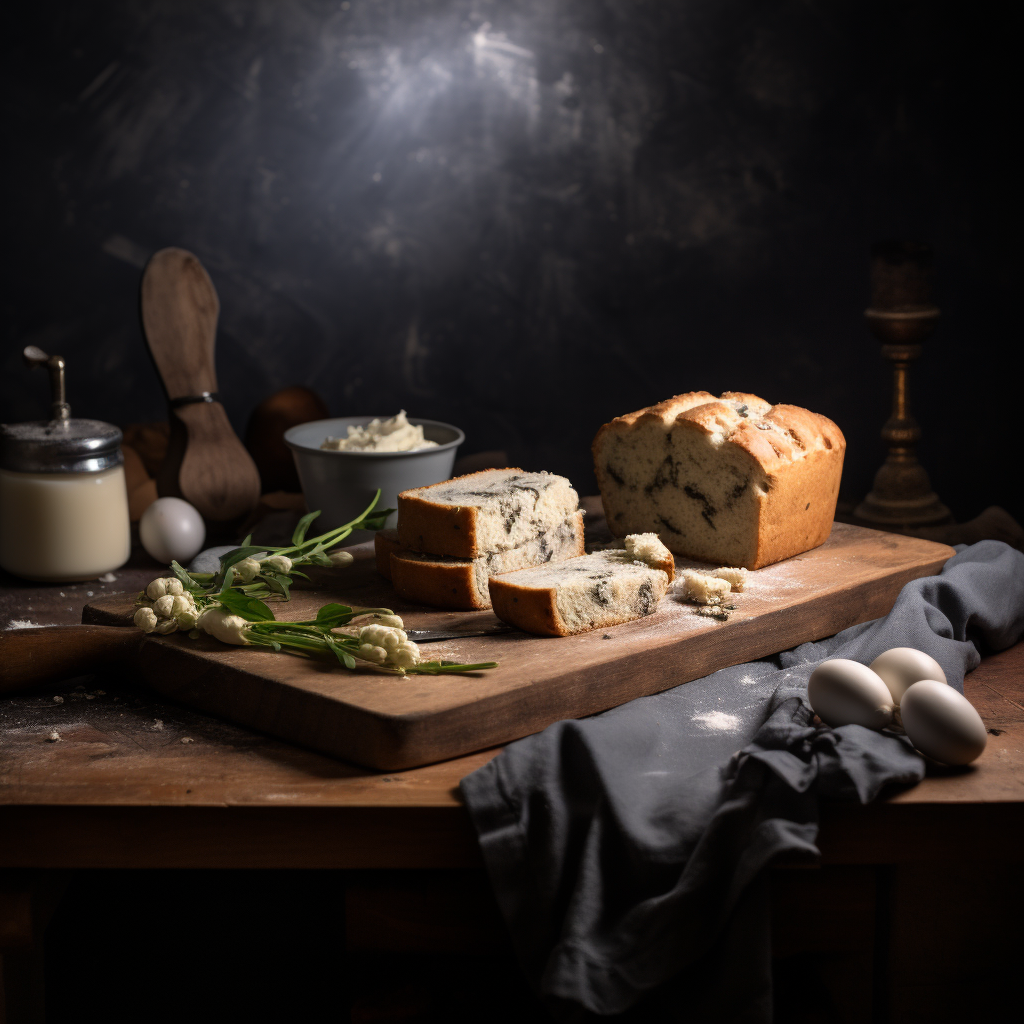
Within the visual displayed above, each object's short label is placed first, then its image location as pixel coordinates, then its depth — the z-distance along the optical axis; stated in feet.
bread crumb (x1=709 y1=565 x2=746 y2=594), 7.88
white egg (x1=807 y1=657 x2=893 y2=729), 5.88
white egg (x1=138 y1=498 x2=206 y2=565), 9.55
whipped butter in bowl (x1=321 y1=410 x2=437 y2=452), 9.66
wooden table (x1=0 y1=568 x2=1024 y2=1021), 5.53
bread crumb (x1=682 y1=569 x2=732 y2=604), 7.51
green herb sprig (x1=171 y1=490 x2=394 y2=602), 7.70
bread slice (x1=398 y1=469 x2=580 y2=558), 7.74
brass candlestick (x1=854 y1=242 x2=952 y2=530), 10.41
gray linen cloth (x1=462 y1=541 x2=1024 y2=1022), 5.09
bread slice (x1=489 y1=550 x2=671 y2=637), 6.98
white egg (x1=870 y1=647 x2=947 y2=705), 6.09
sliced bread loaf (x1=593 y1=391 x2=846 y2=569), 8.37
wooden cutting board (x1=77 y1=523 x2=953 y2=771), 5.98
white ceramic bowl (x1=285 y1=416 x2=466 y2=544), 9.47
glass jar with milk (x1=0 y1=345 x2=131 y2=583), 8.73
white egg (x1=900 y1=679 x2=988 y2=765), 5.62
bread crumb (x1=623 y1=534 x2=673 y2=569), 7.61
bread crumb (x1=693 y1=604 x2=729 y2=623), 7.29
